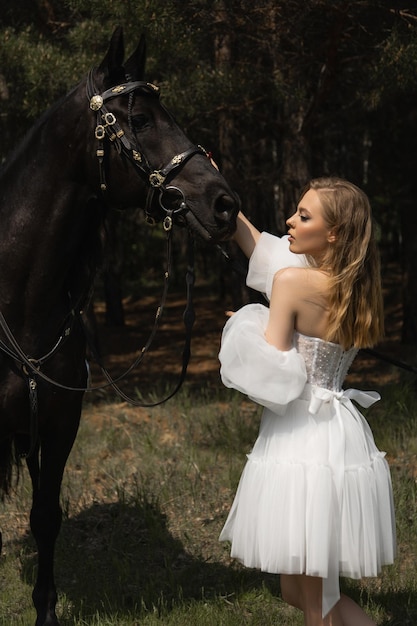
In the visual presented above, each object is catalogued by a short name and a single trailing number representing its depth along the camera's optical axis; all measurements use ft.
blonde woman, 10.35
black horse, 11.60
